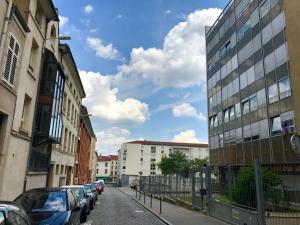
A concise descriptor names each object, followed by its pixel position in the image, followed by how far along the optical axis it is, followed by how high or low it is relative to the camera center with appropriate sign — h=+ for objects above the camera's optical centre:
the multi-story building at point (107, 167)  111.28 -0.16
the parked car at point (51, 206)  6.13 -1.13
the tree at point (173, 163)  71.32 +1.64
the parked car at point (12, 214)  3.47 -0.74
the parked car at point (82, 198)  10.85 -1.51
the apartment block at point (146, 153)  90.96 +5.34
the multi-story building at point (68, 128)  19.37 +3.88
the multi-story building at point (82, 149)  33.33 +2.44
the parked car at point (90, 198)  14.69 -2.00
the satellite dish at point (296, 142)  5.13 +0.59
